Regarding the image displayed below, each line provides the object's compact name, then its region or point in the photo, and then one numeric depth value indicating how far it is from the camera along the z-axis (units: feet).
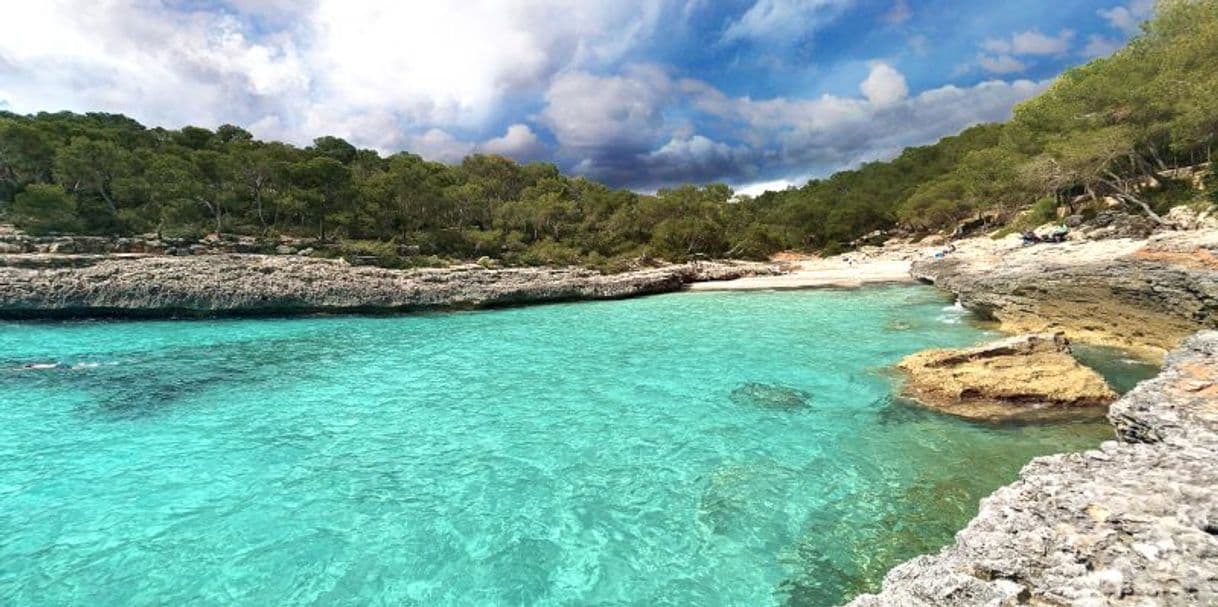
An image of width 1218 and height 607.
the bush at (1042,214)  143.13
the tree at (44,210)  112.57
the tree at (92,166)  132.05
